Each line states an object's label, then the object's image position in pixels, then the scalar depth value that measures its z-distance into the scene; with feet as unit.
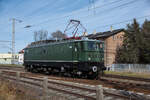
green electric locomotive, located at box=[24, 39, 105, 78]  50.26
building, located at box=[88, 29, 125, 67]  126.00
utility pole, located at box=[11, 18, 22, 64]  138.06
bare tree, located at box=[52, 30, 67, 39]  233.80
